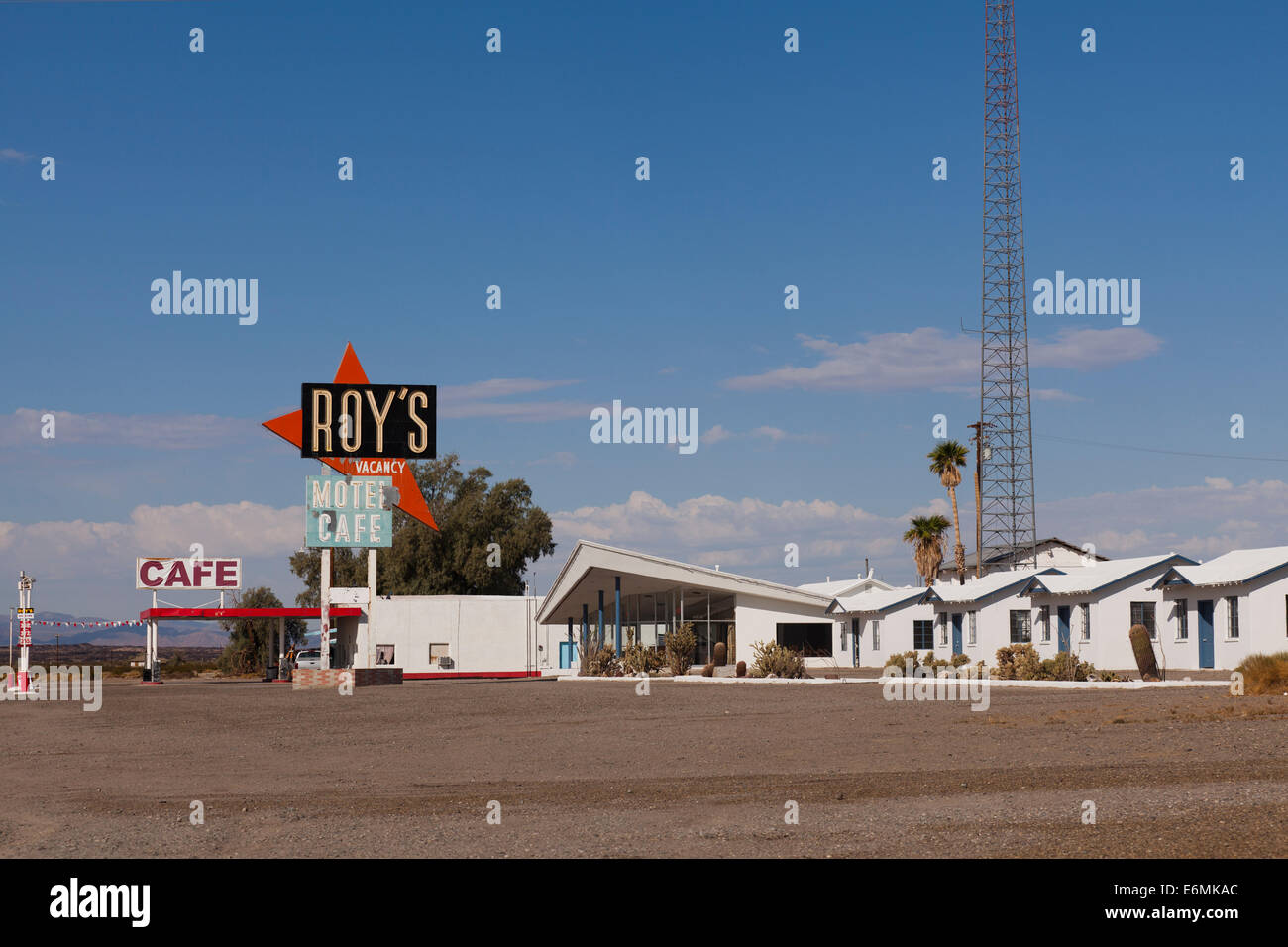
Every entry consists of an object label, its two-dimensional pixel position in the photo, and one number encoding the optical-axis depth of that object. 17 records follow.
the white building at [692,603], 53.75
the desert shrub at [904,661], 45.94
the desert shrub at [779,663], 42.41
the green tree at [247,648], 84.12
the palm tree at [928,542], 75.19
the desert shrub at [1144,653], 34.91
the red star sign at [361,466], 46.50
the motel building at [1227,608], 36.94
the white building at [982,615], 48.31
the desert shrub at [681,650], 48.03
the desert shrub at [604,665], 50.03
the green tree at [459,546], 89.44
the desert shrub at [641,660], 49.28
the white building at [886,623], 55.31
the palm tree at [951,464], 72.94
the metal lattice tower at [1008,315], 60.97
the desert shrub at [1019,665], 34.66
